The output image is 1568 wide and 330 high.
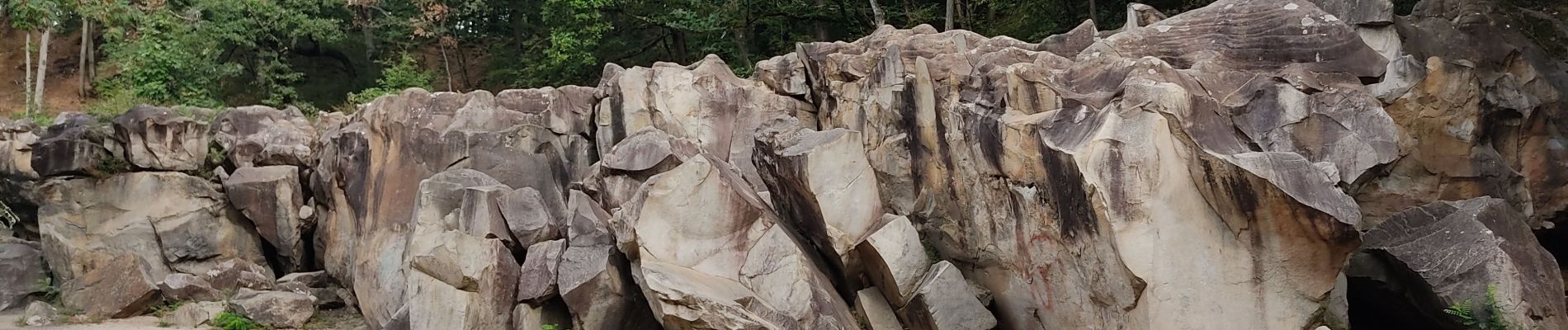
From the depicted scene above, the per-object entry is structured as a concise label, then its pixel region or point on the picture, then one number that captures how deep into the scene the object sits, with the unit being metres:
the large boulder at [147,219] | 16.09
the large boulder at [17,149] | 16.42
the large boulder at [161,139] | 16.23
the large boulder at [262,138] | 16.83
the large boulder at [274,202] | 16.50
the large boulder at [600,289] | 11.02
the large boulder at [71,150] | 16.11
